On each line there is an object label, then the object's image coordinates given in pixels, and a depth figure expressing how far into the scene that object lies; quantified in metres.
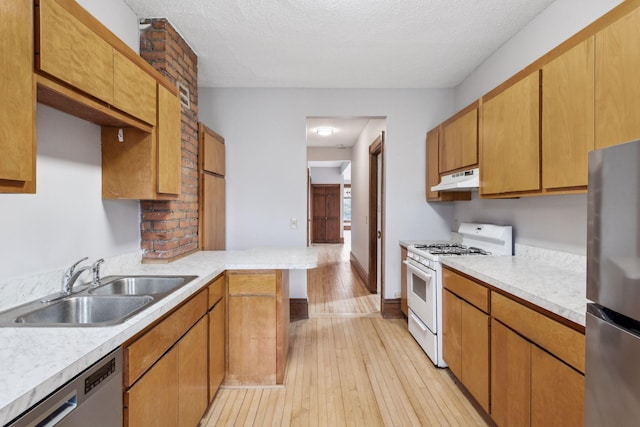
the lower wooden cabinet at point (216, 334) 1.91
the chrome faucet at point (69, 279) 1.47
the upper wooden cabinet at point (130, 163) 1.88
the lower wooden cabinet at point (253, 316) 2.16
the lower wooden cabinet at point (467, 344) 1.81
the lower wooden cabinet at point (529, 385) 1.22
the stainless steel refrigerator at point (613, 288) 0.82
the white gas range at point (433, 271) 2.45
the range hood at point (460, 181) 2.44
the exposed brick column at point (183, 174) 2.27
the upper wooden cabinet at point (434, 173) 3.09
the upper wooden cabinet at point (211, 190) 2.85
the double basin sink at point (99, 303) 1.24
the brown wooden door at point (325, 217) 10.91
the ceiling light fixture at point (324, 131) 5.18
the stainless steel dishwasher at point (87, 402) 0.76
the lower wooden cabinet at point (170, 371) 1.13
